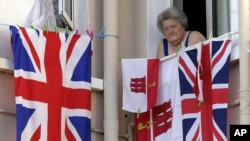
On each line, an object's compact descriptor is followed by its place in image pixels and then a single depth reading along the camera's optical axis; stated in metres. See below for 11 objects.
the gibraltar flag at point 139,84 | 16.67
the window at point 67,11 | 16.71
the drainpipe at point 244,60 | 15.82
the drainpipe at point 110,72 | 16.74
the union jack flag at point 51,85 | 15.87
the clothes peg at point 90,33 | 16.76
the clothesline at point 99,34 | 16.78
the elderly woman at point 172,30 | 17.02
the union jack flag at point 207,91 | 15.94
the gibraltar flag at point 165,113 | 16.47
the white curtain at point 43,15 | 16.46
